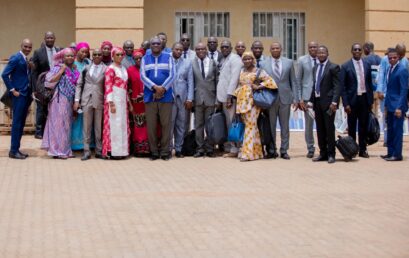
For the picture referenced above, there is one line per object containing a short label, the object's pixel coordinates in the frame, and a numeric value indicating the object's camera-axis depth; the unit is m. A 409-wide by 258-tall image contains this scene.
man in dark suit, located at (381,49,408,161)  13.94
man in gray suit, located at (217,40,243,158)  14.14
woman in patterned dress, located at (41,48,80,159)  14.02
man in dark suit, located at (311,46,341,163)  13.68
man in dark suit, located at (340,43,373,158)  14.12
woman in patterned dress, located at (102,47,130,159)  13.88
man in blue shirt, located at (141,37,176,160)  13.78
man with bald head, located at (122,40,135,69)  14.59
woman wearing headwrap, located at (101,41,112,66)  14.22
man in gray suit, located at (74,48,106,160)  13.99
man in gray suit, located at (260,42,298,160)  14.19
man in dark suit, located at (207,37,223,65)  14.62
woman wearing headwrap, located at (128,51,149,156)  14.22
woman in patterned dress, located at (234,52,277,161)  13.93
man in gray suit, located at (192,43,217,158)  14.31
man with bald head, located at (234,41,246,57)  14.83
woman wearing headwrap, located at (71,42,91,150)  14.45
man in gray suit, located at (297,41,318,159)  14.19
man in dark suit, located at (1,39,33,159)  13.90
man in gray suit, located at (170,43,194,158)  14.34
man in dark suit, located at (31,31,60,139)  15.59
